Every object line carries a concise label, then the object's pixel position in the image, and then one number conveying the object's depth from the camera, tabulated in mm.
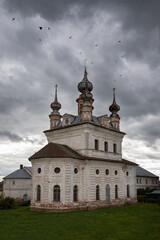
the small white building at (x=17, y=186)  41031
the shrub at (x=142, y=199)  36719
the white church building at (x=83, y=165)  24219
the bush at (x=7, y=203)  28469
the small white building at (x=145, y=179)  55156
